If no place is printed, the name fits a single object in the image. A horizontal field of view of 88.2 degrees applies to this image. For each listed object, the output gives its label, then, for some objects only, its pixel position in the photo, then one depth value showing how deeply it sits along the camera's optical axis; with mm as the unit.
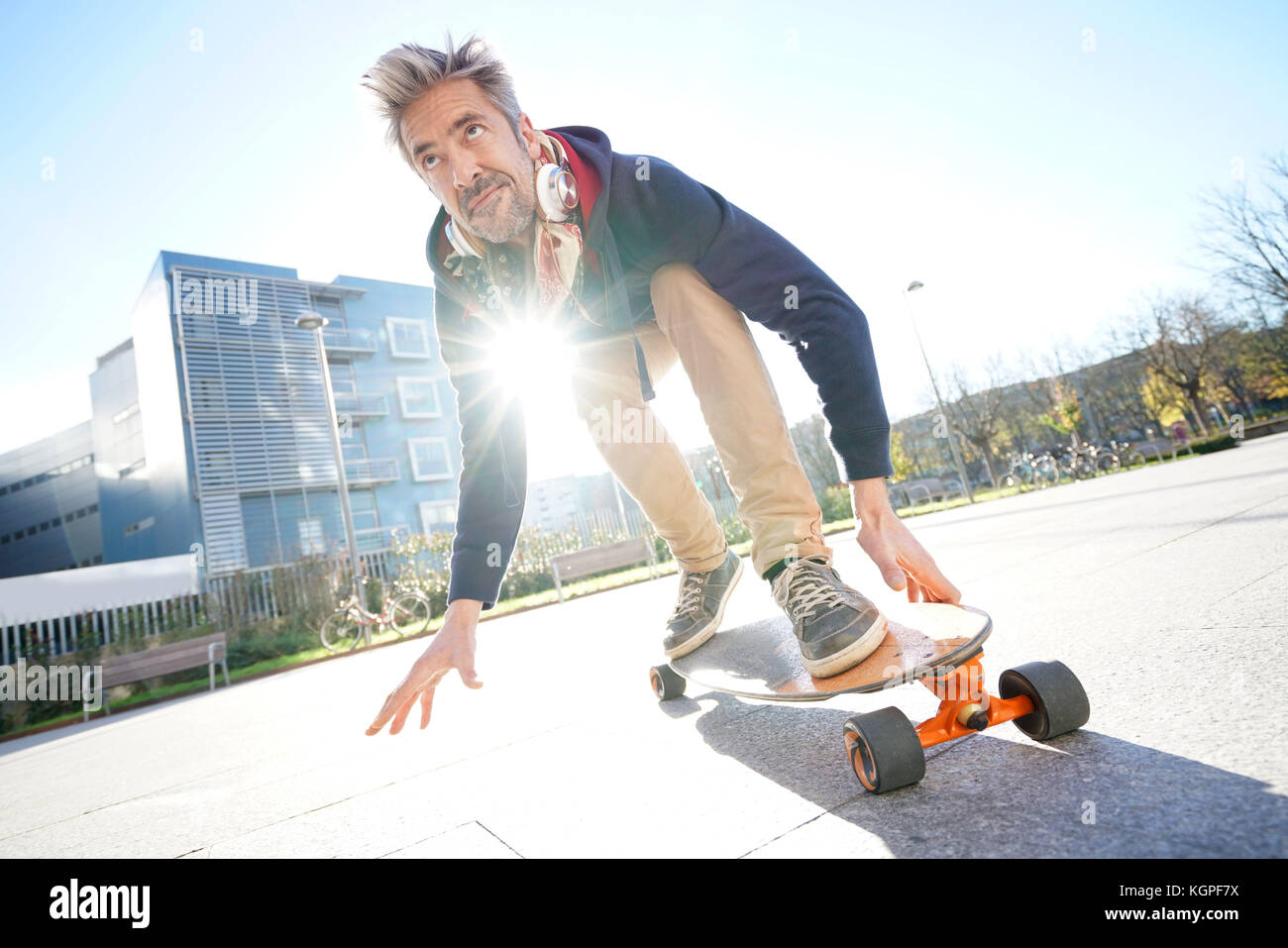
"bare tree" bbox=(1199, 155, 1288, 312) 23406
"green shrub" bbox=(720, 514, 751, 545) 16047
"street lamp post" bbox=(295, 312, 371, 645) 12016
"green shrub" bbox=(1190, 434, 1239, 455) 18219
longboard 968
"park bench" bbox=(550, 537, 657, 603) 11453
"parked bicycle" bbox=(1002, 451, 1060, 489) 22188
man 1357
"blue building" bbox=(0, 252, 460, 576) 18062
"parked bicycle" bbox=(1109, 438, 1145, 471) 23016
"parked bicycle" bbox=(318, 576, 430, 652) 10727
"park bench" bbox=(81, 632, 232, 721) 8109
